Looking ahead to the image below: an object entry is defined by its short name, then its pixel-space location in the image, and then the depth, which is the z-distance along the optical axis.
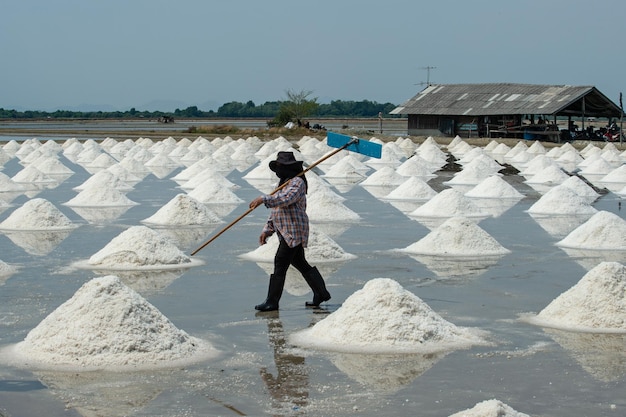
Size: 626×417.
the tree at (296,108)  57.44
